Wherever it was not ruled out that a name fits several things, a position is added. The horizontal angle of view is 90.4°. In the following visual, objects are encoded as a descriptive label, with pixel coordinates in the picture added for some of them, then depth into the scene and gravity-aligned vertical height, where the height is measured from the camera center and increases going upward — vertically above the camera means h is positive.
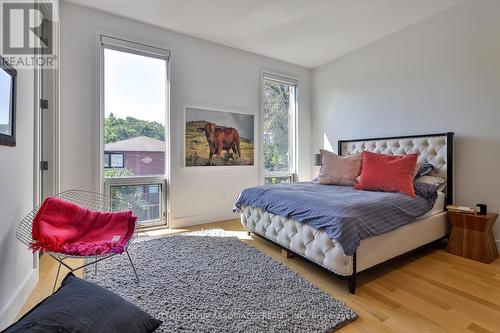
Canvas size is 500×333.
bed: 1.93 -0.64
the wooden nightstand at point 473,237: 2.43 -0.73
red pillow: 2.64 -0.09
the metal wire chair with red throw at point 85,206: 1.64 -0.44
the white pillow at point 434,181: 2.81 -0.18
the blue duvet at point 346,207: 1.86 -0.38
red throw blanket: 1.64 -0.48
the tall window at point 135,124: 3.22 +0.58
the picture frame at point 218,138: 3.73 +0.45
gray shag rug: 1.53 -0.95
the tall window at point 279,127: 4.55 +0.73
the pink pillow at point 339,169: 3.27 -0.05
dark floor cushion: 0.91 -0.60
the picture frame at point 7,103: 1.42 +0.39
